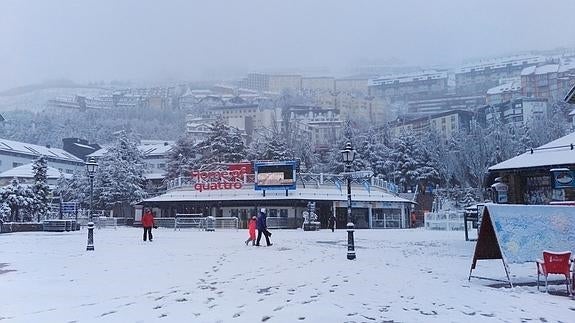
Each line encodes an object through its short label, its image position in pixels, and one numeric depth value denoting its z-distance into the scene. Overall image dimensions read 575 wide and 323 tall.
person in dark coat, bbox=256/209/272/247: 21.22
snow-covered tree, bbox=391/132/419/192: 66.75
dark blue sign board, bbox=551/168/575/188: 18.55
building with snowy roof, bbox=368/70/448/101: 179.38
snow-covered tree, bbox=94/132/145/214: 57.50
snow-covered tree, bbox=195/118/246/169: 67.94
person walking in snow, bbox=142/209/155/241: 24.12
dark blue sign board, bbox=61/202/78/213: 53.62
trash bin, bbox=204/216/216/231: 37.62
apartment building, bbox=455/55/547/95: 163.38
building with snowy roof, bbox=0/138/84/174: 82.38
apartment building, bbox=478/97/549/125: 104.11
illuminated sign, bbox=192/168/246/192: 47.91
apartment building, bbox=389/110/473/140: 112.69
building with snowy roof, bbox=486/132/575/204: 18.86
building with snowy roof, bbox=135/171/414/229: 46.38
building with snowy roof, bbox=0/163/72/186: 69.30
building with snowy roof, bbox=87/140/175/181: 99.12
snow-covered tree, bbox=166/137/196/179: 69.44
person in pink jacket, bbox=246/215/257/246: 22.16
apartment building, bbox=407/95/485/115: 154.11
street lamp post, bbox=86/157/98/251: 18.66
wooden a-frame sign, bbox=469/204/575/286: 10.72
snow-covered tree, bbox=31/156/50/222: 42.76
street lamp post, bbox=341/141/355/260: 15.79
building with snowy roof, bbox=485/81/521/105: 131.50
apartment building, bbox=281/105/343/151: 127.12
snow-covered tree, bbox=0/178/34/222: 39.56
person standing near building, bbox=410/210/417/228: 51.79
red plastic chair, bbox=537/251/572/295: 9.76
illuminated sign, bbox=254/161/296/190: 46.22
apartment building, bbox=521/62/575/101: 112.56
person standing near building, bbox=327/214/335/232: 36.59
